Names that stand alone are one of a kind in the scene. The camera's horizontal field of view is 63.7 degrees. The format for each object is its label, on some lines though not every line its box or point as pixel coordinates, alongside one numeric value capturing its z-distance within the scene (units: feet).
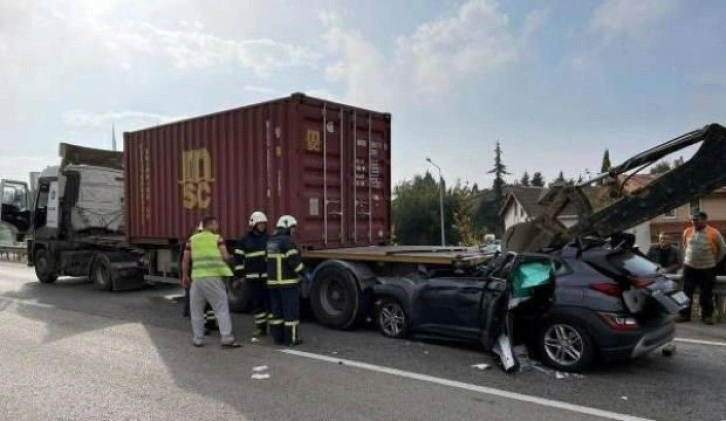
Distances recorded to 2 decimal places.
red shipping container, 29.58
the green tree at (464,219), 78.74
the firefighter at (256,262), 25.54
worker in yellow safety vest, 23.84
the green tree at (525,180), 376.54
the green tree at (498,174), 318.04
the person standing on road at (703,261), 28.17
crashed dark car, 18.34
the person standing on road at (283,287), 23.57
